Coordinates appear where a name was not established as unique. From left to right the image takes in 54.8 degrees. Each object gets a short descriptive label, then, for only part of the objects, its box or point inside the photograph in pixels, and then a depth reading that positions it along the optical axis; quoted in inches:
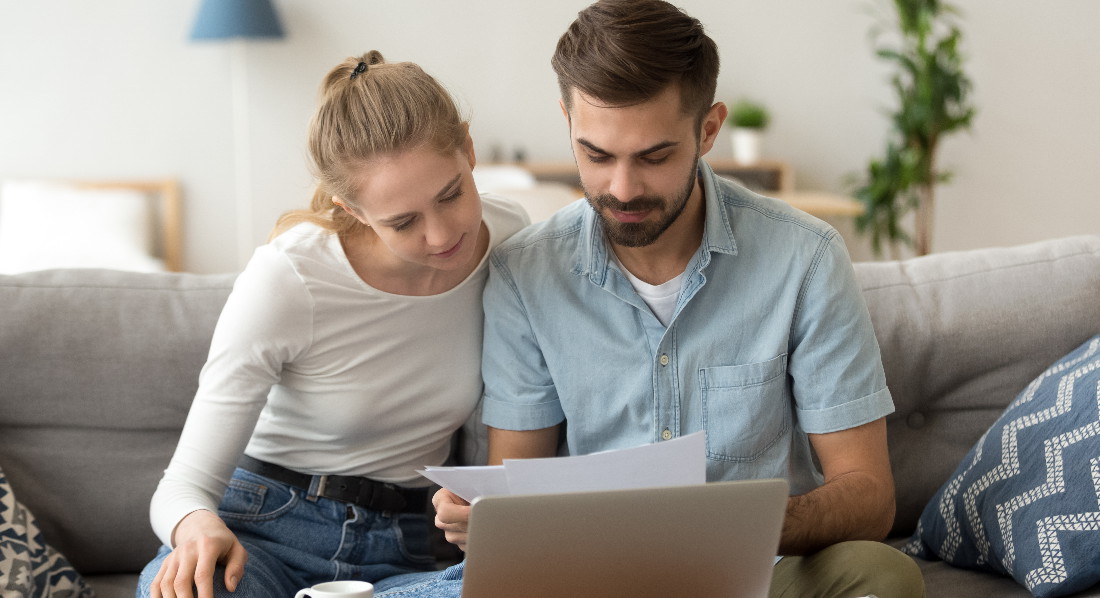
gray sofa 63.0
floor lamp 159.9
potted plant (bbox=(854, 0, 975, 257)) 172.6
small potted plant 179.8
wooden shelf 177.2
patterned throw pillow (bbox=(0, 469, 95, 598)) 56.0
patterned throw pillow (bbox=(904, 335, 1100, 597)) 54.0
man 51.9
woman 52.1
